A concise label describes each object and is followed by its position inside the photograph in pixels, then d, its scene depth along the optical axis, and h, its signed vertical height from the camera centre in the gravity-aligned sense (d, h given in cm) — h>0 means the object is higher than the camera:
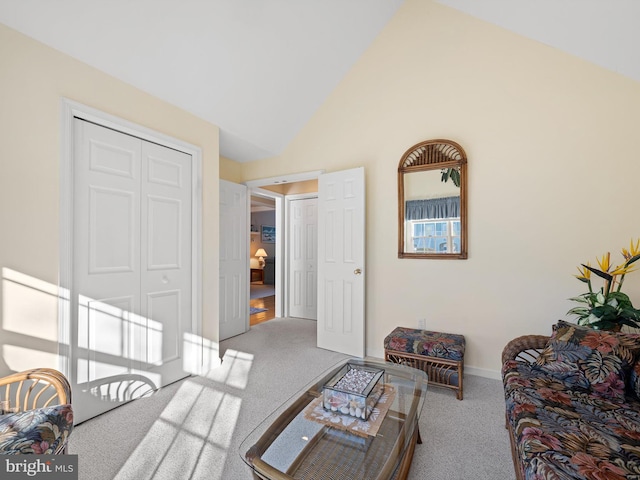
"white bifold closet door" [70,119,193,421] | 214 -22
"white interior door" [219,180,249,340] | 406 -27
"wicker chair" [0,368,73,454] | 112 -74
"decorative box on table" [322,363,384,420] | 152 -80
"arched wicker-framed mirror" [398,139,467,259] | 297 +41
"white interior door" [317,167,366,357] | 337 -24
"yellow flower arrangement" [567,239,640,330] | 202 -44
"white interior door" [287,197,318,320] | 514 -30
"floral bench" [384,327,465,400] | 247 -96
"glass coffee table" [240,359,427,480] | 122 -89
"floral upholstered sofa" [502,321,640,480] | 112 -79
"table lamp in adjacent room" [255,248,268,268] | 999 -52
